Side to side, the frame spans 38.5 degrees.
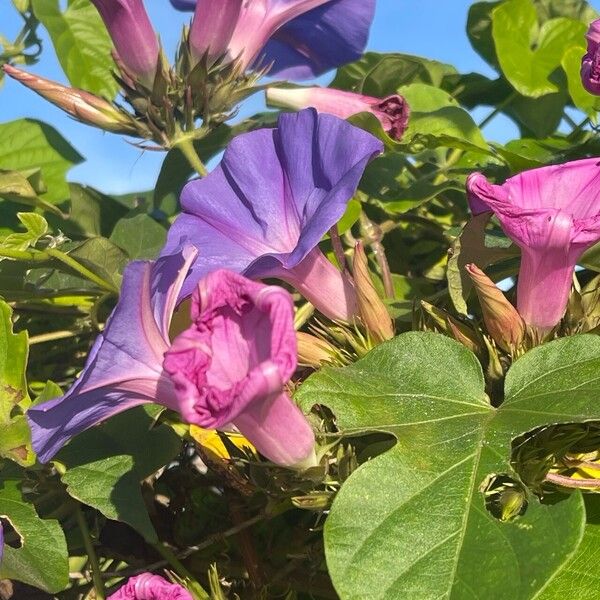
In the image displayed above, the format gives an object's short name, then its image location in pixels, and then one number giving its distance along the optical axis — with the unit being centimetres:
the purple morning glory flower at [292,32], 32
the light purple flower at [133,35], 31
